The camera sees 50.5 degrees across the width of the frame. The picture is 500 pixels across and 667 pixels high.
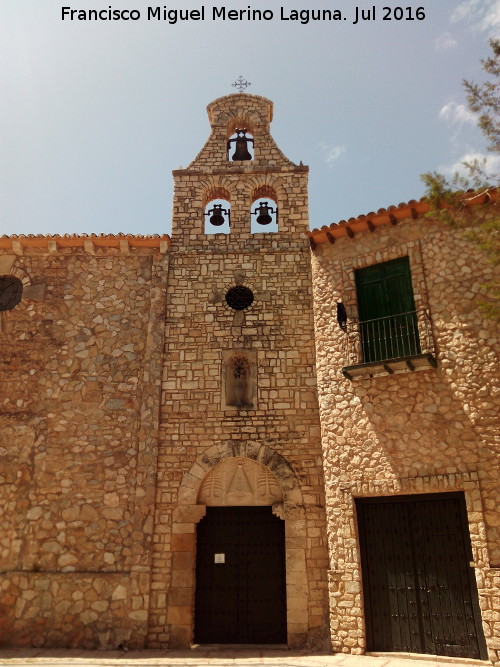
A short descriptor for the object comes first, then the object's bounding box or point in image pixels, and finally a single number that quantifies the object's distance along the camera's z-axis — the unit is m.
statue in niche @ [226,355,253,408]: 10.46
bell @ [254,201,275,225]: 12.08
